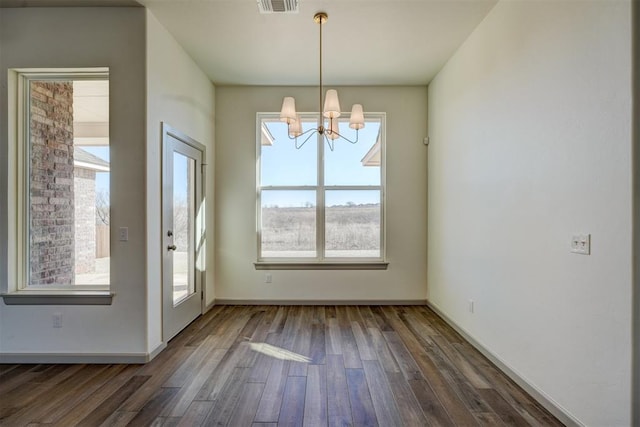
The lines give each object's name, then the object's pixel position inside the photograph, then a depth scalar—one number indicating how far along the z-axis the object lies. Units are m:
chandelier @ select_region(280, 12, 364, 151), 2.51
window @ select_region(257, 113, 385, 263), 4.16
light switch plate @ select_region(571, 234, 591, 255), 1.64
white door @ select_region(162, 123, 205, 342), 2.86
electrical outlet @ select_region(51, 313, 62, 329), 2.49
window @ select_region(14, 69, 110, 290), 2.57
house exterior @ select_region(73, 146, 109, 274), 2.60
